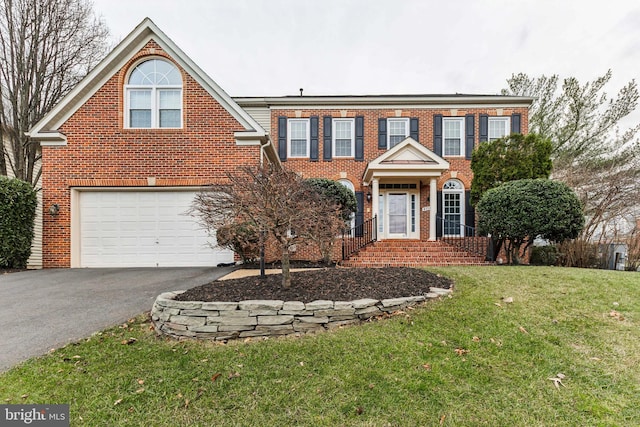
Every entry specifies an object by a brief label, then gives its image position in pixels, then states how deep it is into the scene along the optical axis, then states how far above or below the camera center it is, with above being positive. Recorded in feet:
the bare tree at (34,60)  37.93 +21.04
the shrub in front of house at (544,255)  30.04 -3.86
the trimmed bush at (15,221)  25.53 -0.58
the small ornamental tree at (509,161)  32.37 +6.45
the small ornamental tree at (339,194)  28.25 +2.27
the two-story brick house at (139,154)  28.48 +6.04
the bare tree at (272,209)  13.73 +0.36
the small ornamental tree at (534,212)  24.09 +0.53
